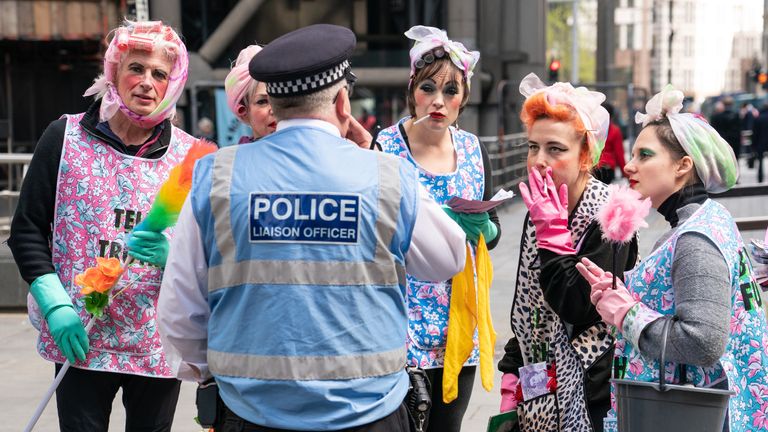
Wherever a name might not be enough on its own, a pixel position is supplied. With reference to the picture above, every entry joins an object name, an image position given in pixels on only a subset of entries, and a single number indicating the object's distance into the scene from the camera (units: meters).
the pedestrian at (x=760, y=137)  22.92
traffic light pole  46.22
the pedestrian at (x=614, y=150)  15.55
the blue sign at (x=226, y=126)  17.58
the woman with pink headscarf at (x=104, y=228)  3.81
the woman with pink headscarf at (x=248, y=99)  4.37
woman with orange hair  3.47
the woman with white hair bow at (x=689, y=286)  2.95
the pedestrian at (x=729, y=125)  24.44
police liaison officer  2.62
